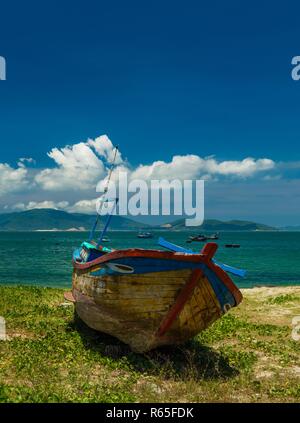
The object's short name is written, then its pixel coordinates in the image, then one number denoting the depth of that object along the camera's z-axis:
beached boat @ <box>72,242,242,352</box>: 10.80
